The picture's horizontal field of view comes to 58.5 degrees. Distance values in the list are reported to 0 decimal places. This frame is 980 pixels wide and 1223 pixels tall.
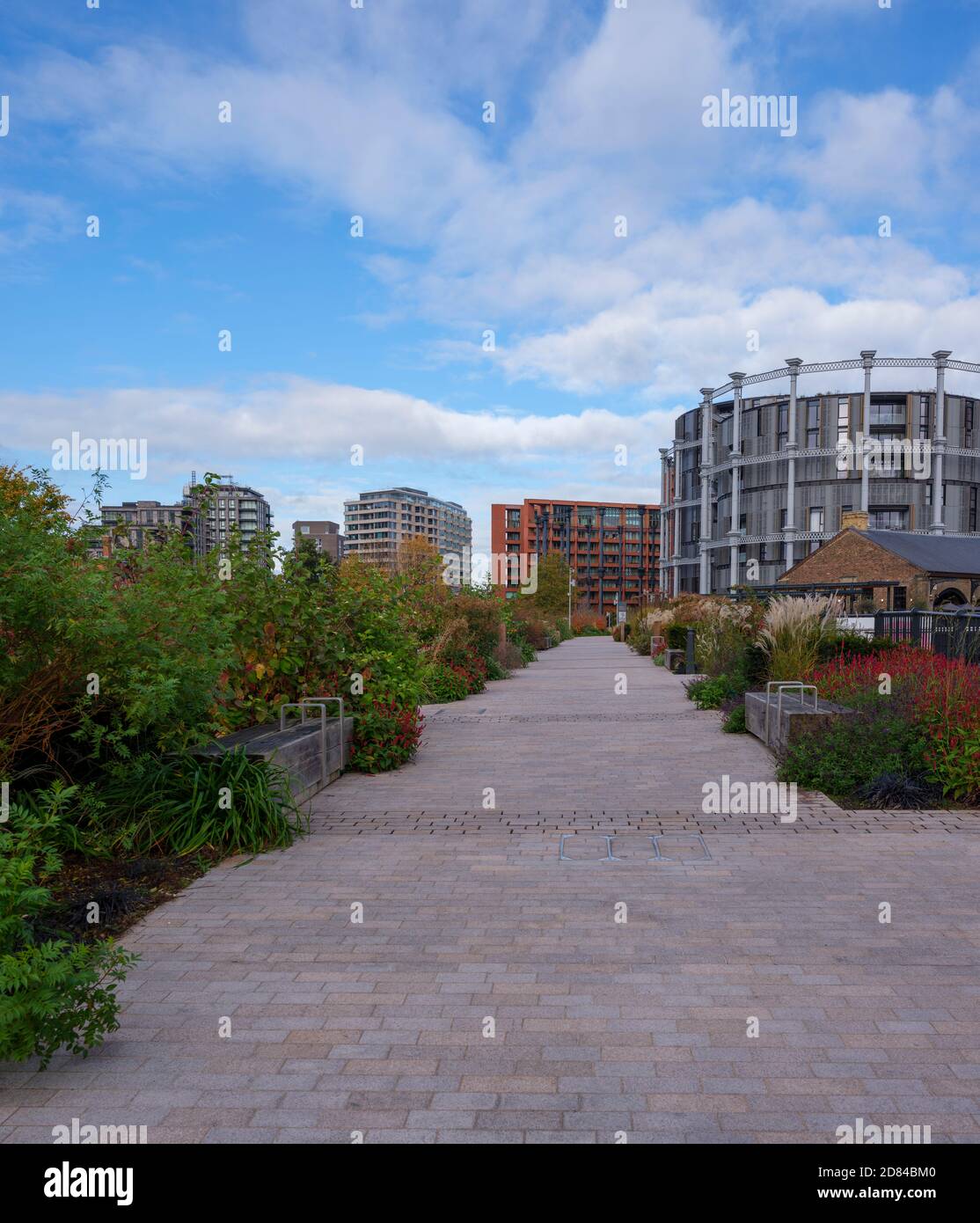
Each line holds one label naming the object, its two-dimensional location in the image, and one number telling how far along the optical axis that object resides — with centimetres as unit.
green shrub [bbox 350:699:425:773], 928
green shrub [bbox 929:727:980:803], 747
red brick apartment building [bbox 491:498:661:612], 12962
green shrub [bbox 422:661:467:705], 1659
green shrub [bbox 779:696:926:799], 790
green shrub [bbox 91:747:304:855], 592
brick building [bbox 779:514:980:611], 3203
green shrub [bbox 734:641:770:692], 1334
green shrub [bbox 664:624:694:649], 2511
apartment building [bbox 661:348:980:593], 6278
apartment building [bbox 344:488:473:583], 15901
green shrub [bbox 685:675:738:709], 1449
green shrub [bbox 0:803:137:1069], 308
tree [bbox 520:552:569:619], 5769
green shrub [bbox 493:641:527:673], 2347
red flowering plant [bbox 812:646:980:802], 754
